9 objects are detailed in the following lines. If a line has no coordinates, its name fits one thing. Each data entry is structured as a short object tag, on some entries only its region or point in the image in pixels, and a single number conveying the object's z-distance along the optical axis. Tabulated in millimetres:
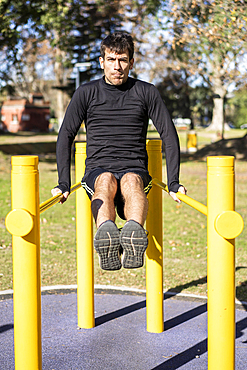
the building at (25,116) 49688
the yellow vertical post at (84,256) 3756
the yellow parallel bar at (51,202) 2330
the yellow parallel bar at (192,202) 2167
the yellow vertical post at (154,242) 3576
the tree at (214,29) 11023
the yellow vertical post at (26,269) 2145
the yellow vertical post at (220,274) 2023
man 2955
